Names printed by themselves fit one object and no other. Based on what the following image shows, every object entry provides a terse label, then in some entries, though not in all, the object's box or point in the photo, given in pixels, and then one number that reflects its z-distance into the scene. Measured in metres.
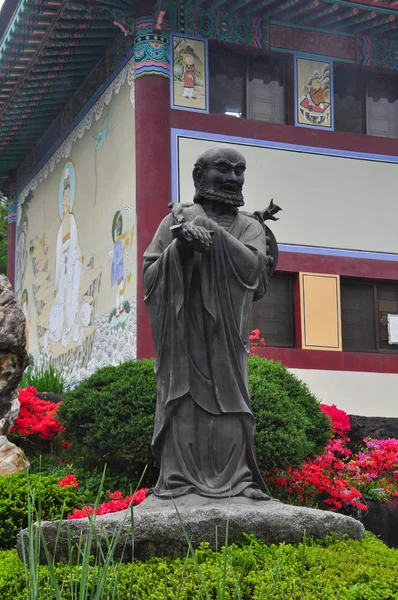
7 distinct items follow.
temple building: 14.98
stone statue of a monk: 5.95
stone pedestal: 5.22
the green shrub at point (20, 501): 7.09
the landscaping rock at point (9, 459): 8.86
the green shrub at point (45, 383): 13.63
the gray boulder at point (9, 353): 9.93
